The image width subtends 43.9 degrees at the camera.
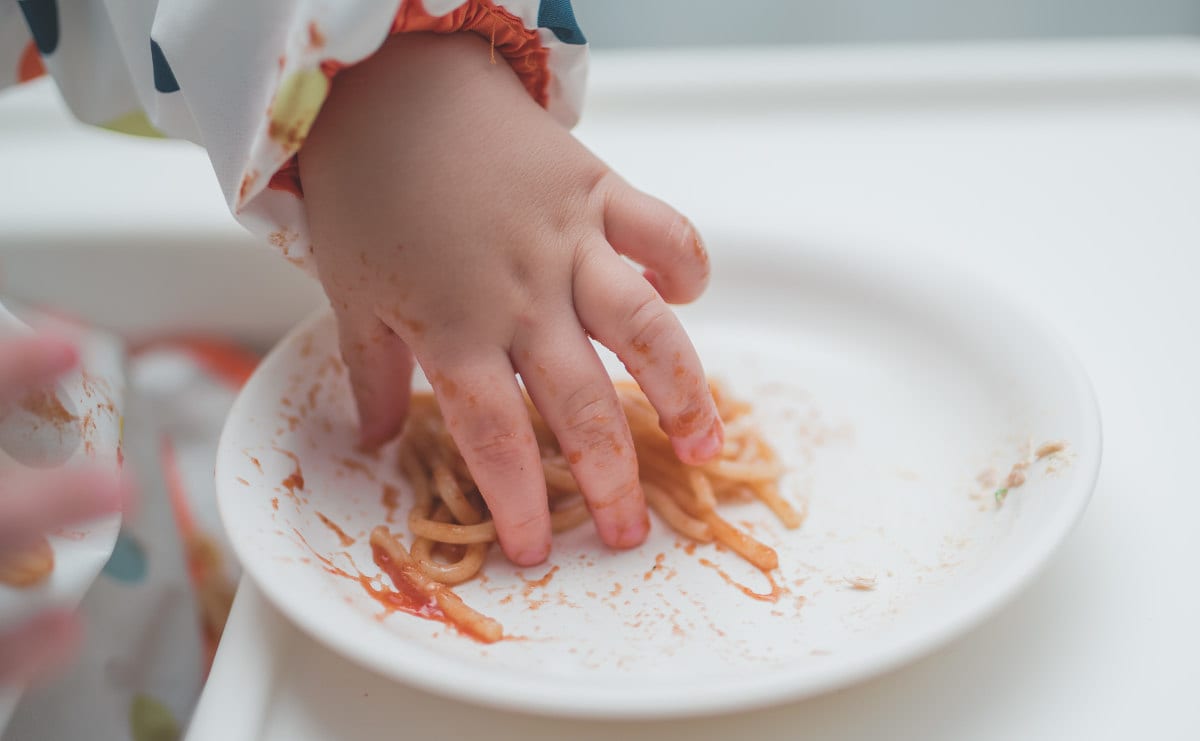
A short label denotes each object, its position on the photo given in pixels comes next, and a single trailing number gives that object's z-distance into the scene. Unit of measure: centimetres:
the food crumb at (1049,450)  28
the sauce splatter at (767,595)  28
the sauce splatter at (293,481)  29
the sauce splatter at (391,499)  31
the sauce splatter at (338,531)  29
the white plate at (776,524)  24
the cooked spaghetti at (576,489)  29
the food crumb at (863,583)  28
